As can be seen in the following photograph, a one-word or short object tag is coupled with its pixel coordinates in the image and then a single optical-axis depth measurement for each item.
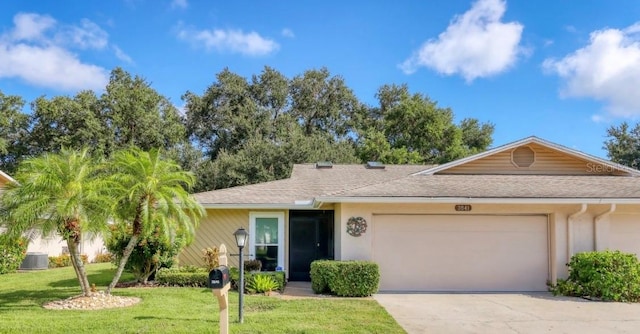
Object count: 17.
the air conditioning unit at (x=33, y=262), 18.52
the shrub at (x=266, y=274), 11.60
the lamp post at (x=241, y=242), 8.20
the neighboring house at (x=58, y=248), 20.03
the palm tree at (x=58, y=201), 9.05
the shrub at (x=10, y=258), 16.91
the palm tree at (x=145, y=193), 9.84
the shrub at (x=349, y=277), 10.97
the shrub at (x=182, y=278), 12.30
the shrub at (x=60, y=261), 20.09
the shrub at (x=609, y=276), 10.63
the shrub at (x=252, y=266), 12.94
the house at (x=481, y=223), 11.58
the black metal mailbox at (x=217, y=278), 6.71
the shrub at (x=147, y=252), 12.11
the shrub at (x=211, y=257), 13.05
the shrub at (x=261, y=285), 11.20
